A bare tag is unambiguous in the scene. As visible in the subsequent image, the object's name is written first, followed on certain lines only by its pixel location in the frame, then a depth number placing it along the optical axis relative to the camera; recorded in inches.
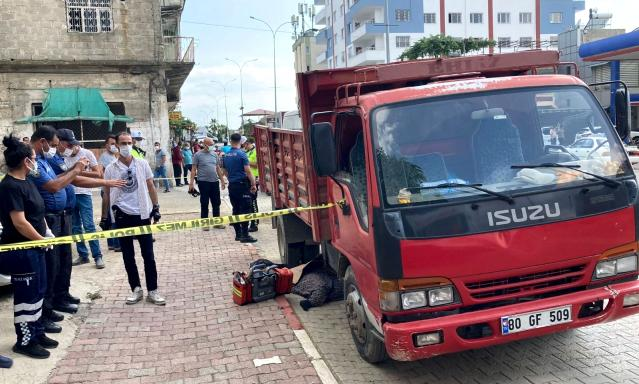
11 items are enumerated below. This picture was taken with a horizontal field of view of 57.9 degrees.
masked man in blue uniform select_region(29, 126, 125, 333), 212.8
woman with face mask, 182.5
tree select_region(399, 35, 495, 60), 1796.3
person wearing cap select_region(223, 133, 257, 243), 381.4
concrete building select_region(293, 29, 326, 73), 3363.7
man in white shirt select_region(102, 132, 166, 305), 245.6
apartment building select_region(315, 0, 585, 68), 2311.8
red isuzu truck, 146.2
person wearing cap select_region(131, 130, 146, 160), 417.3
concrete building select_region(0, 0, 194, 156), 746.2
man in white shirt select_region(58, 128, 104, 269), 301.0
